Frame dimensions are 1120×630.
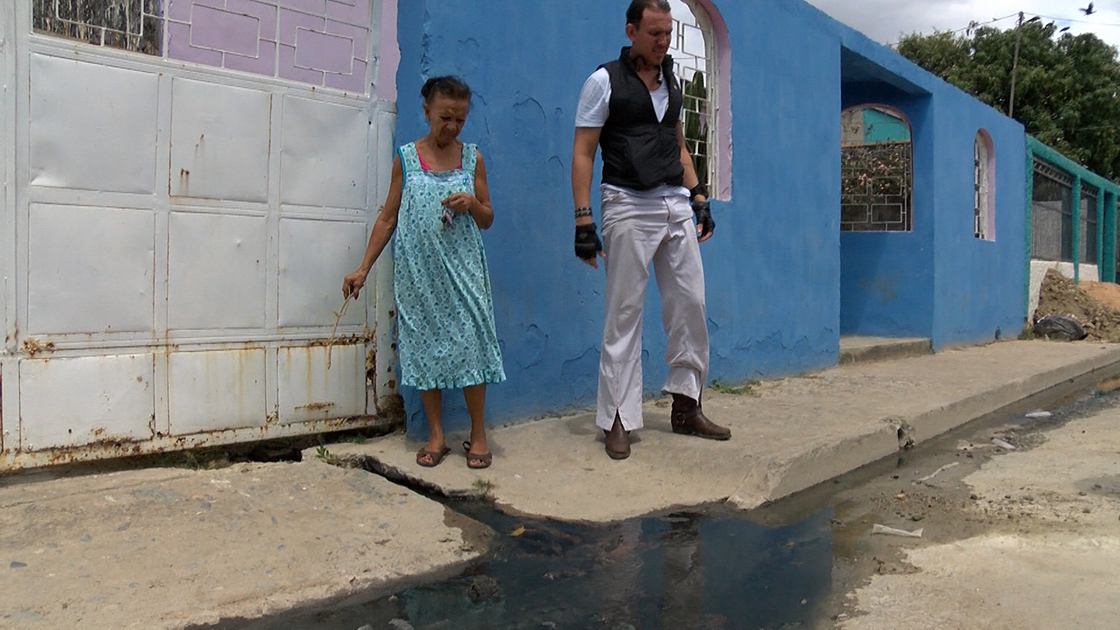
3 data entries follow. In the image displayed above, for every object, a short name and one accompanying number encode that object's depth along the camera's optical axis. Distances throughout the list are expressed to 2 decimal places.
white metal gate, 2.89
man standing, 3.56
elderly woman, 3.27
